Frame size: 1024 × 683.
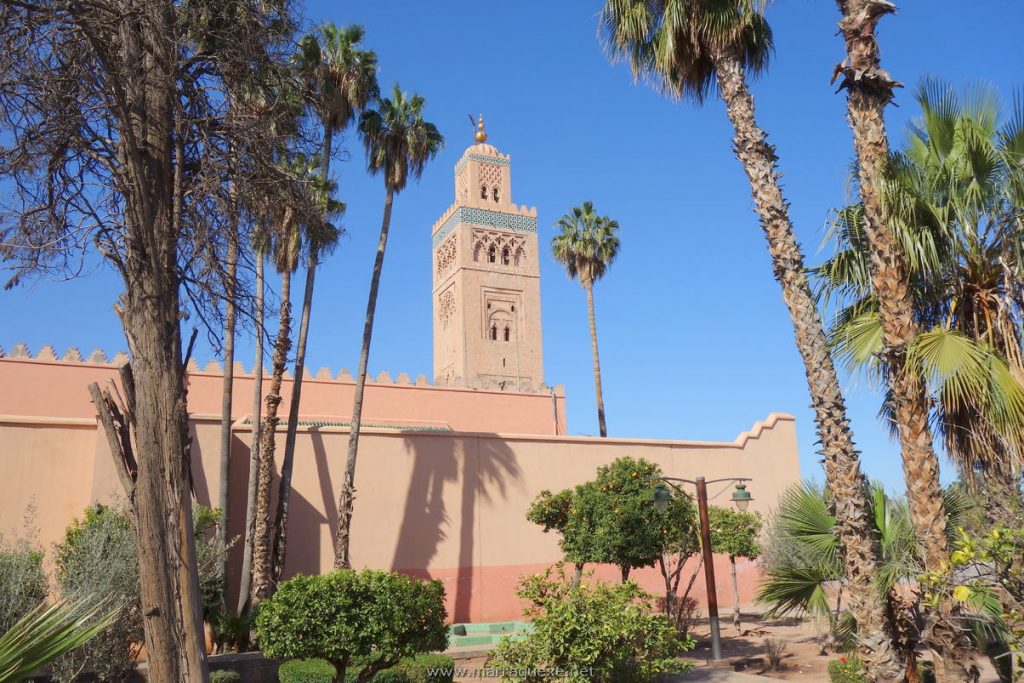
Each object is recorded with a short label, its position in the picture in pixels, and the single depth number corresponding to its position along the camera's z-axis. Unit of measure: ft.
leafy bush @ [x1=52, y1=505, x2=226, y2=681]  31.91
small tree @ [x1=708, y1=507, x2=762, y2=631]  58.23
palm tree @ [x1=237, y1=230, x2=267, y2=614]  48.37
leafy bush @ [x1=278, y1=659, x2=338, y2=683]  37.35
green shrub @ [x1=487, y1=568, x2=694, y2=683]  27.32
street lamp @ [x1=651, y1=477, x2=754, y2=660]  38.99
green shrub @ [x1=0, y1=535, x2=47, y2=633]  31.19
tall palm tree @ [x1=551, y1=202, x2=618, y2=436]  96.63
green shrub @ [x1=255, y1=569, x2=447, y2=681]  30.60
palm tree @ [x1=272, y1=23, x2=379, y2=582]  51.39
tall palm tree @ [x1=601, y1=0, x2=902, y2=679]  23.53
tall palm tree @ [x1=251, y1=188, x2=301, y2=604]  48.85
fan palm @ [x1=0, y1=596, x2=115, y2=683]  10.95
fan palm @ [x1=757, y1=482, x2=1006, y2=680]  23.18
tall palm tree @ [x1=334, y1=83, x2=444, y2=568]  62.90
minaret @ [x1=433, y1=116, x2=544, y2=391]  133.90
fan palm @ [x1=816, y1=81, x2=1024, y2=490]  22.13
